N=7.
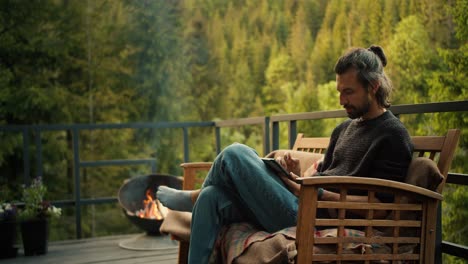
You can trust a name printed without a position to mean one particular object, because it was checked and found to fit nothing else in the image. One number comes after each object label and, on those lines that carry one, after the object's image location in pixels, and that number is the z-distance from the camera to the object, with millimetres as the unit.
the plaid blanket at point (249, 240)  1549
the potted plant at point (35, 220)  3365
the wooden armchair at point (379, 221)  1456
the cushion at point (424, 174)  1603
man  1713
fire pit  3592
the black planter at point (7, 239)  3281
